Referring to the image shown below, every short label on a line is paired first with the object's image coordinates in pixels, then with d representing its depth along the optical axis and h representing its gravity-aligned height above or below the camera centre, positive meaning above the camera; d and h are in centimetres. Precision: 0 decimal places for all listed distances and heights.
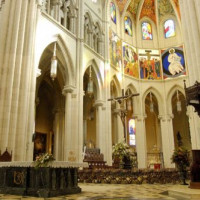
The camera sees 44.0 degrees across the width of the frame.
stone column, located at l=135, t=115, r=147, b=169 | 2161 +184
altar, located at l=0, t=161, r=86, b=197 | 609 -37
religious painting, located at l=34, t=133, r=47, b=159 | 2073 +177
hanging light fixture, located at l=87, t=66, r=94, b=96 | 1488 +454
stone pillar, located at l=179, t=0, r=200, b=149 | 1161 +599
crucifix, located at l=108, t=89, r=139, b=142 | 1226 +243
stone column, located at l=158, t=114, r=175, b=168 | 2214 +220
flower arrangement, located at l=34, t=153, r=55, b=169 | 618 +10
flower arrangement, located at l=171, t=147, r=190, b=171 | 880 +16
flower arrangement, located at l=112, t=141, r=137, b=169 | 1126 +52
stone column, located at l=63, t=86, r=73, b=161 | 1447 +264
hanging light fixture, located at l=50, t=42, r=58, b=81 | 1154 +446
